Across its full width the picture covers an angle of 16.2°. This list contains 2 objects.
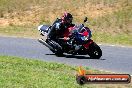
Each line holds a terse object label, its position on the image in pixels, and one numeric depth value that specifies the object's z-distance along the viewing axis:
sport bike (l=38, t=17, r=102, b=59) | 17.44
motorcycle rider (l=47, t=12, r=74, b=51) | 17.59
